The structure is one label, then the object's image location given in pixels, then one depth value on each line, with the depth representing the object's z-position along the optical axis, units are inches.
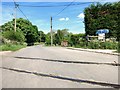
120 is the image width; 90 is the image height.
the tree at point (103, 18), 744.5
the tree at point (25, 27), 1302.9
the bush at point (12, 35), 718.8
